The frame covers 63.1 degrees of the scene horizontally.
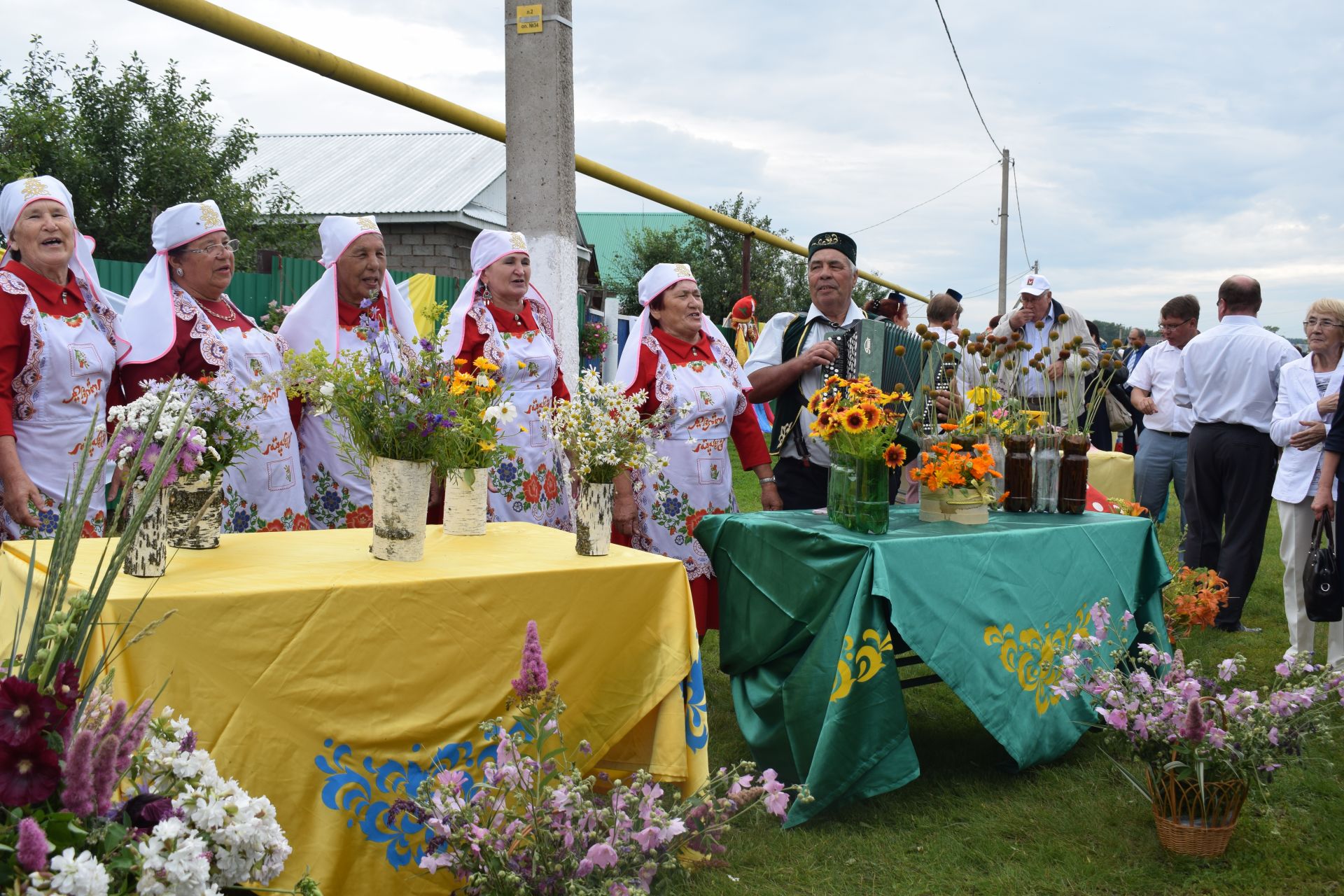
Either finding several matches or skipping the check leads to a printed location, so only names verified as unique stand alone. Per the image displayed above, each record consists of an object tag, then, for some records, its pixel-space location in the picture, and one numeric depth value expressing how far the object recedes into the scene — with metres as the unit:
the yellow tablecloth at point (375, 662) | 2.48
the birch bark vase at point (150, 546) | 2.51
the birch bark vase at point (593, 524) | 3.16
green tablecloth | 3.47
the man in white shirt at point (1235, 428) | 6.09
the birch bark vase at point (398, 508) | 2.88
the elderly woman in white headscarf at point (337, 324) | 4.05
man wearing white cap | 6.17
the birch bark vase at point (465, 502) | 3.36
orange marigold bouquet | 3.95
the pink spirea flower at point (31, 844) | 1.21
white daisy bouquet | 3.30
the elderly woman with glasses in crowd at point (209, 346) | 3.72
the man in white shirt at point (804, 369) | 4.79
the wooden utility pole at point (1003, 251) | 32.53
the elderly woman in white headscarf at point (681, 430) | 4.57
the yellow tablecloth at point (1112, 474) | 8.08
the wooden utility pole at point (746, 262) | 15.62
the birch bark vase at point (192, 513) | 2.78
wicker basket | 3.25
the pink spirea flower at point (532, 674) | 2.43
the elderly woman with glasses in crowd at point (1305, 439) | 5.11
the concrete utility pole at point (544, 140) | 5.55
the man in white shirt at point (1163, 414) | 7.39
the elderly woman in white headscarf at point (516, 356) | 4.40
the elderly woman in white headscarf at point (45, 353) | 3.51
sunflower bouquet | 3.68
